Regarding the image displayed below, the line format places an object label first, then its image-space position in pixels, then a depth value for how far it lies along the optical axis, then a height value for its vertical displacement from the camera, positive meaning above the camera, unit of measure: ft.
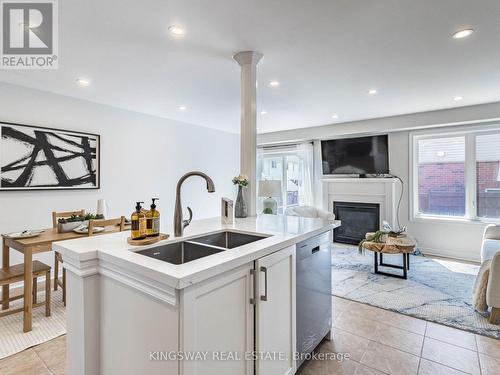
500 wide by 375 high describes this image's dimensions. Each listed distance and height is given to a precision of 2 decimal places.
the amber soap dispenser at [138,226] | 4.80 -0.69
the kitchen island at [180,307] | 3.32 -1.73
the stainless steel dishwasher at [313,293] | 5.73 -2.46
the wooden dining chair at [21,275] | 7.66 -2.59
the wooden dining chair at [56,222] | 10.16 -1.35
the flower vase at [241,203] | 8.10 -0.48
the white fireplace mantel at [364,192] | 16.48 -0.32
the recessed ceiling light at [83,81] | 9.84 +4.02
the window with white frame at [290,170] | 19.82 +1.42
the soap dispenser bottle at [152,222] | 4.95 -0.65
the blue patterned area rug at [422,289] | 8.39 -4.01
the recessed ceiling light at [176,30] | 6.61 +3.97
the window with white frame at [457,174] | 14.10 +0.75
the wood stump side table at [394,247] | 10.86 -2.48
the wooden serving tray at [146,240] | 4.58 -0.93
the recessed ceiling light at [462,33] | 6.82 +3.99
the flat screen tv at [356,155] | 17.02 +2.14
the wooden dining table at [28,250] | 7.64 -1.84
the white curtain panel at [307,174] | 19.70 +1.00
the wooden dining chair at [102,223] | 8.55 -1.16
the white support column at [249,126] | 8.21 +1.94
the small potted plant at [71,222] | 9.16 -1.20
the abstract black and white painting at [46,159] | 10.16 +1.23
